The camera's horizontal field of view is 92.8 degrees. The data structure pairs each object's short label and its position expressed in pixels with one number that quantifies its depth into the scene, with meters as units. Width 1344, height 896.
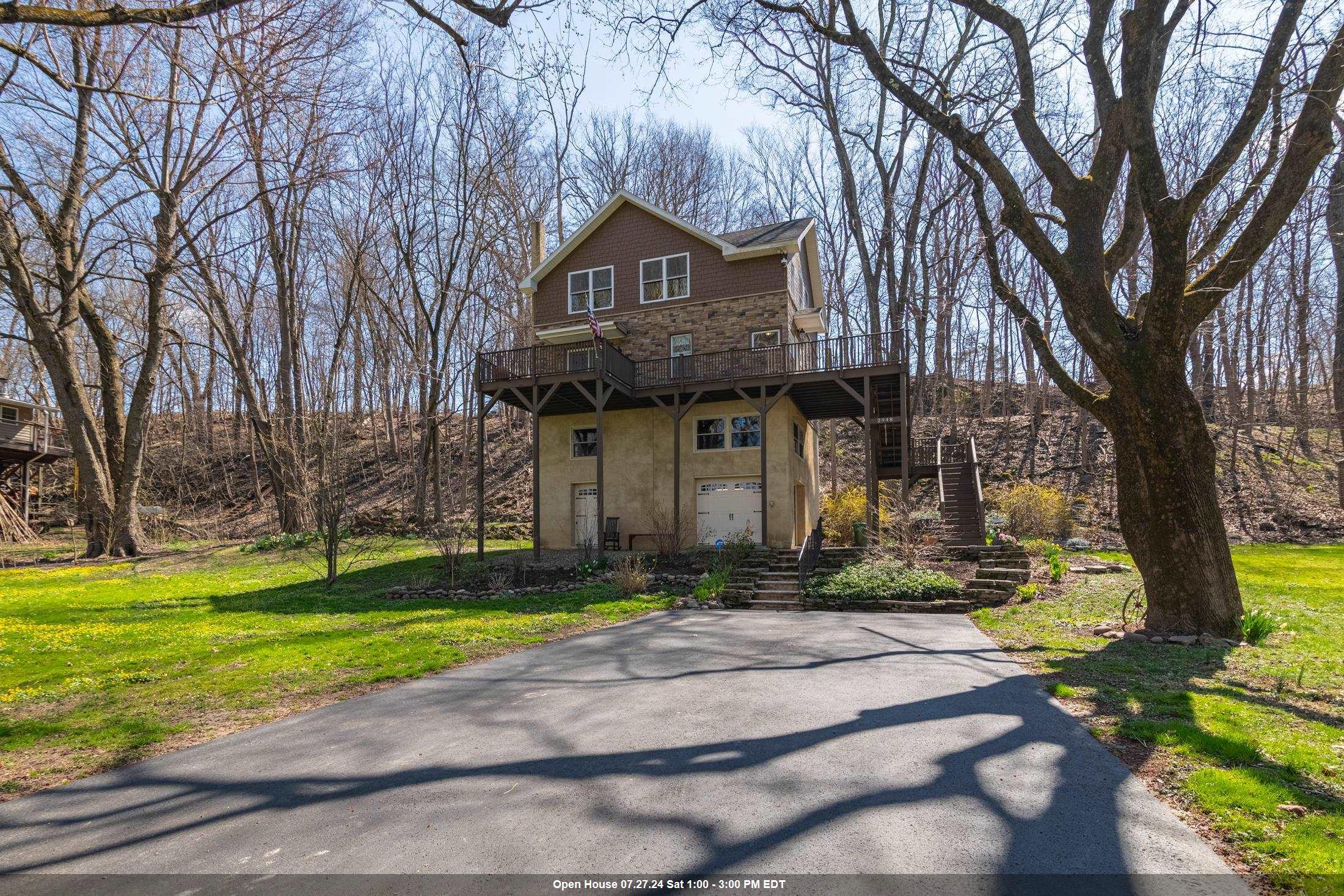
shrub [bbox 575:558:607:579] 15.52
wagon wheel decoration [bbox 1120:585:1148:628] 8.72
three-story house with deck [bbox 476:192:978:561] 17.91
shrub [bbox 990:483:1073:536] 19.20
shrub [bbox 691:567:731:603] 13.02
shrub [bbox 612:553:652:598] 13.55
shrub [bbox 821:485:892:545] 19.64
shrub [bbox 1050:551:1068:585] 13.07
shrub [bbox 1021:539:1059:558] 14.76
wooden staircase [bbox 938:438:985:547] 16.69
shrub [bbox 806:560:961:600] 12.34
